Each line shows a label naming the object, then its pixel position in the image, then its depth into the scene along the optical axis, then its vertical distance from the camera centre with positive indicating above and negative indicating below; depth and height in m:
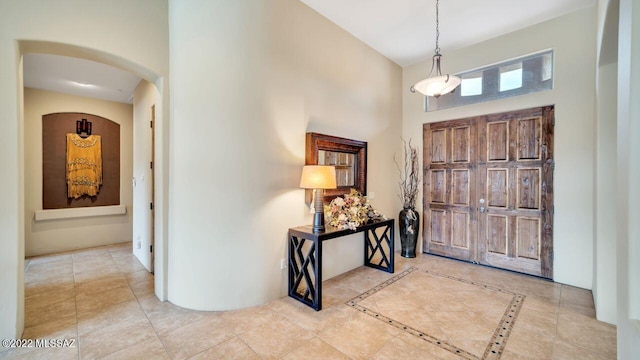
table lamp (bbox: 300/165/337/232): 3.03 -0.06
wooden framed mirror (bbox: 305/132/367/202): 3.45 +0.29
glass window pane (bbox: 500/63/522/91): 3.99 +1.58
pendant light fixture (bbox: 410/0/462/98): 2.95 +1.10
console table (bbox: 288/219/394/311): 2.85 -0.96
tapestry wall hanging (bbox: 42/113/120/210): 5.03 +0.35
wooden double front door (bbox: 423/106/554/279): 3.74 -0.19
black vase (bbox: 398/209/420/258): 4.66 -0.96
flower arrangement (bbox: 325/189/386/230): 3.29 -0.45
